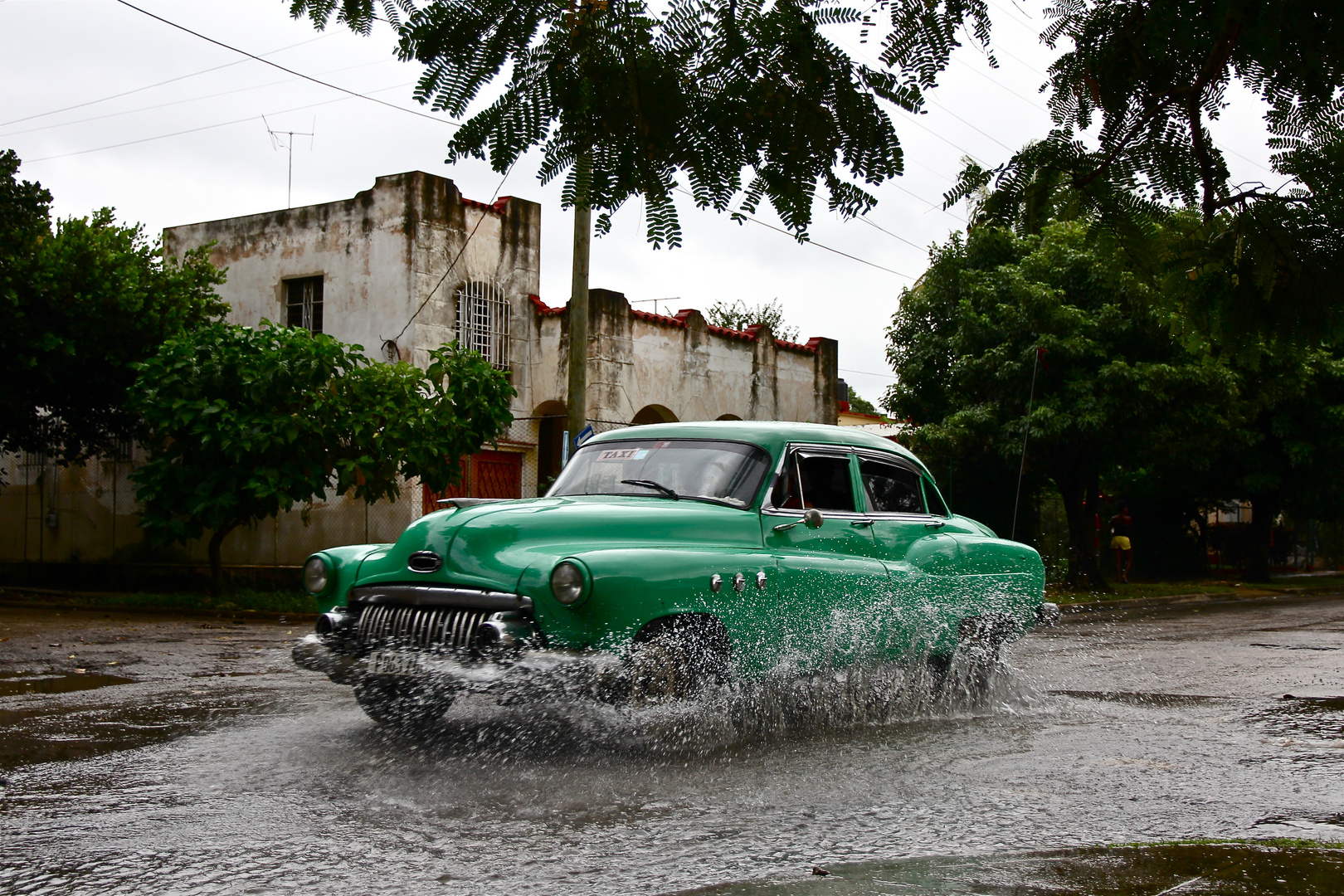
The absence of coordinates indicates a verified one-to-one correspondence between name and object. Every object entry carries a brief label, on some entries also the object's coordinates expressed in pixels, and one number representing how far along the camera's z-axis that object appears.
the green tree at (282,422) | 15.73
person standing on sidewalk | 26.59
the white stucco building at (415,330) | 19.86
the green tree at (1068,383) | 20.00
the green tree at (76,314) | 18.09
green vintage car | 5.61
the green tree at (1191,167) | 4.30
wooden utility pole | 14.82
